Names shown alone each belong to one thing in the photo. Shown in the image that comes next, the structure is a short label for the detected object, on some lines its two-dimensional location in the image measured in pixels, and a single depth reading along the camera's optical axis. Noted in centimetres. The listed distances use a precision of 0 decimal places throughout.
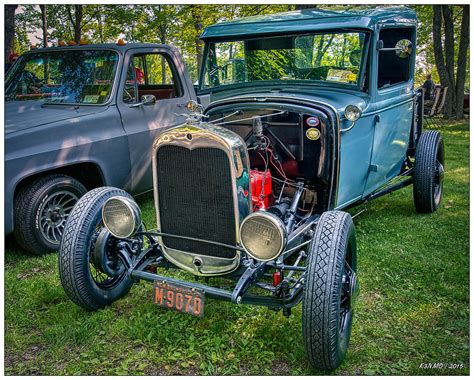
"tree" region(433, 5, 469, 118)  1418
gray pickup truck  447
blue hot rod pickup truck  292
